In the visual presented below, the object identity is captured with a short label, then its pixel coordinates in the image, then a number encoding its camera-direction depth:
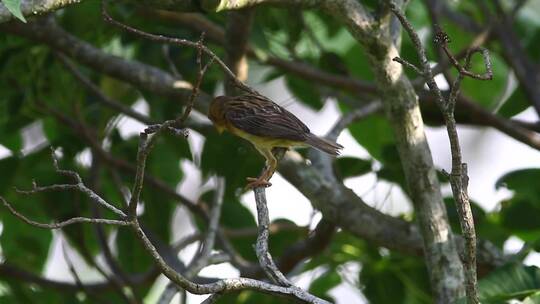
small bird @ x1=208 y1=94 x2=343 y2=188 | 8.80
